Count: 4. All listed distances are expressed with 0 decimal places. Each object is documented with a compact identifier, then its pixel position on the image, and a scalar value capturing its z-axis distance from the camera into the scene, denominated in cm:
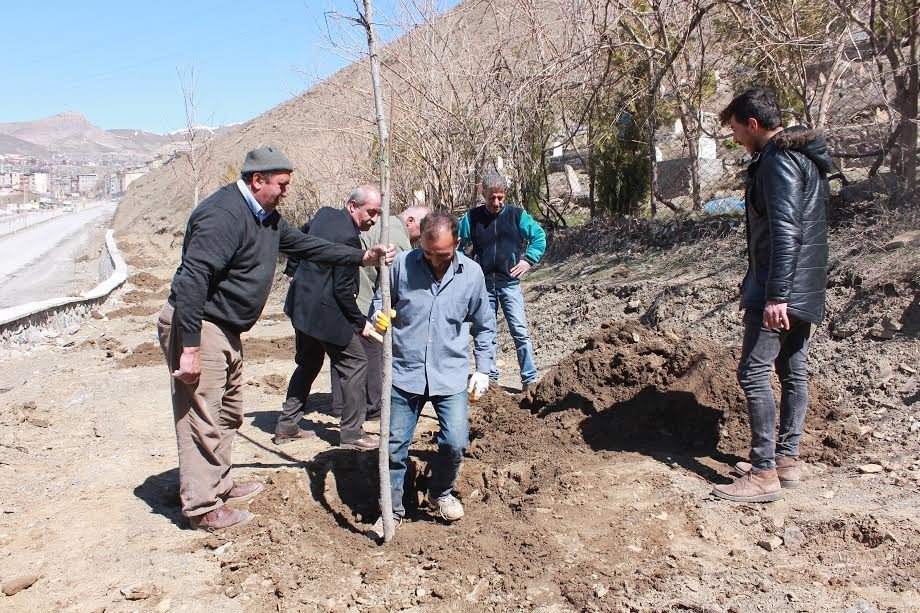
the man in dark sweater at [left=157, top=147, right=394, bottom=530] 352
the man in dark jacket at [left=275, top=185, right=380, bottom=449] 503
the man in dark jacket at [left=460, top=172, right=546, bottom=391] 605
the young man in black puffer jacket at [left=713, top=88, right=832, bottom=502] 354
